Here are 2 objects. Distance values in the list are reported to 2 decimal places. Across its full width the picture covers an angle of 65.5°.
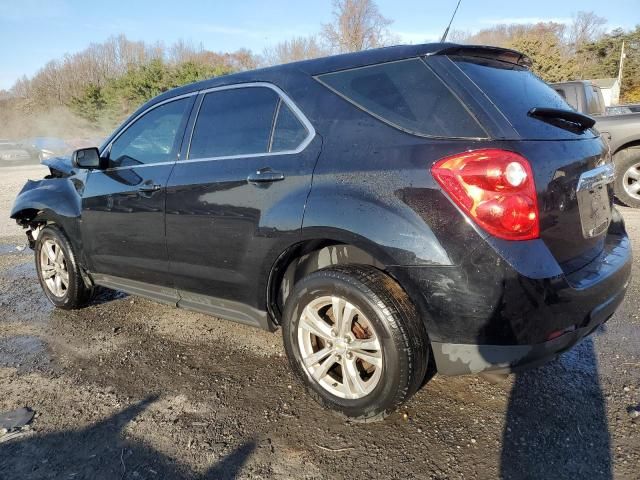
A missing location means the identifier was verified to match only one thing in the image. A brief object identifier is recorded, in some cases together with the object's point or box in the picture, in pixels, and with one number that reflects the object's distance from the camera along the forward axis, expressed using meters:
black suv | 2.11
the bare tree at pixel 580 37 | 62.76
